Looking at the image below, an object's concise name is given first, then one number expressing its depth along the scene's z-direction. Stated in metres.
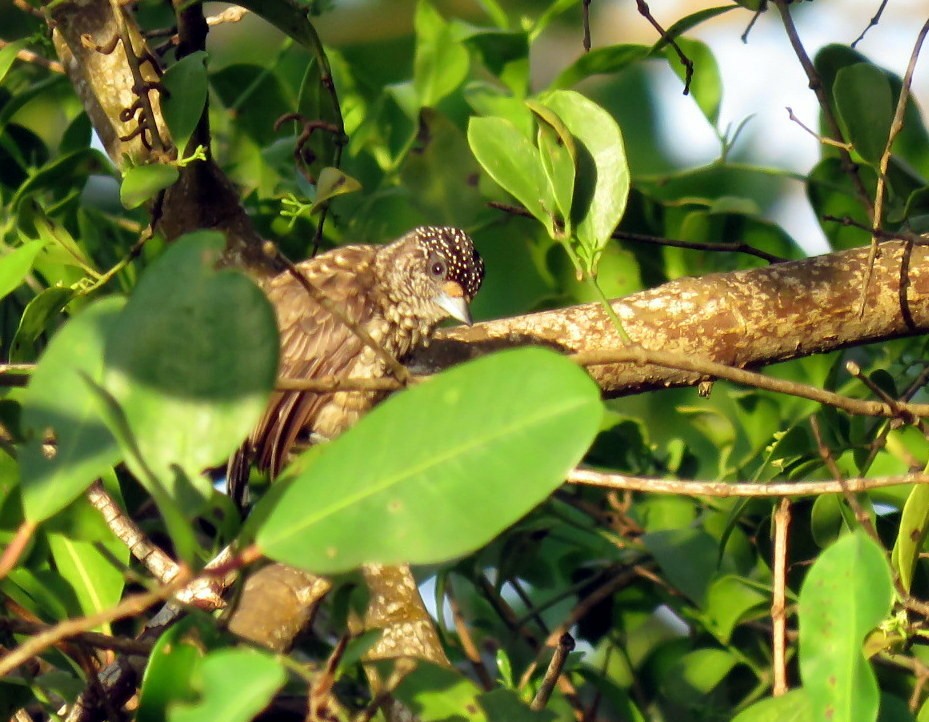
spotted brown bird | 7.23
